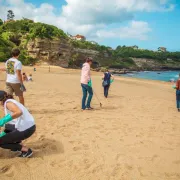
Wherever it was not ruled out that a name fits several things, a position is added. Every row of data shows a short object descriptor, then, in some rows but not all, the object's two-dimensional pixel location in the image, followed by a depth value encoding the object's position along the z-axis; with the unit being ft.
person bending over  12.45
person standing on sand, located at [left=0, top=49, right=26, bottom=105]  20.62
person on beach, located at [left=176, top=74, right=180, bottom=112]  31.84
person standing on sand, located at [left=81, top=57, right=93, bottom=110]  27.68
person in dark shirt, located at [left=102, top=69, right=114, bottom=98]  40.65
